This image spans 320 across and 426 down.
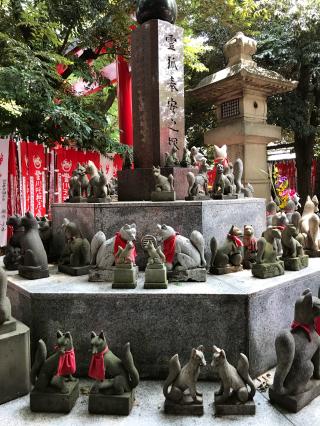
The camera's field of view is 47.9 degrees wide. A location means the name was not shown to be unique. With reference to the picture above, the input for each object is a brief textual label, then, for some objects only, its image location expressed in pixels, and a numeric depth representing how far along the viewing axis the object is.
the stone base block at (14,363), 2.86
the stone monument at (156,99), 4.96
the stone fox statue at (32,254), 3.86
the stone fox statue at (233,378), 2.64
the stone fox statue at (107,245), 3.51
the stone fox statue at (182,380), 2.66
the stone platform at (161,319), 3.12
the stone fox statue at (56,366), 2.72
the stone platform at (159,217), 4.07
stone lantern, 8.92
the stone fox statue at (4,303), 2.93
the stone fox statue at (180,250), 3.58
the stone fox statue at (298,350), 2.66
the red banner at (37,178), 7.83
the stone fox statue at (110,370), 2.69
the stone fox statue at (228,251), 3.86
